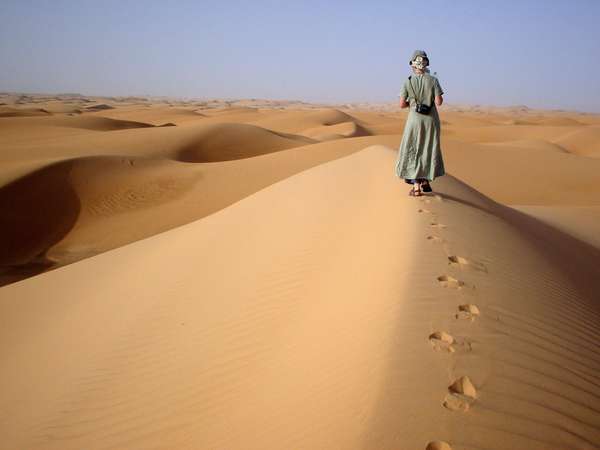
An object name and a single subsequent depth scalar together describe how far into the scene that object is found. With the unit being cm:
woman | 499
